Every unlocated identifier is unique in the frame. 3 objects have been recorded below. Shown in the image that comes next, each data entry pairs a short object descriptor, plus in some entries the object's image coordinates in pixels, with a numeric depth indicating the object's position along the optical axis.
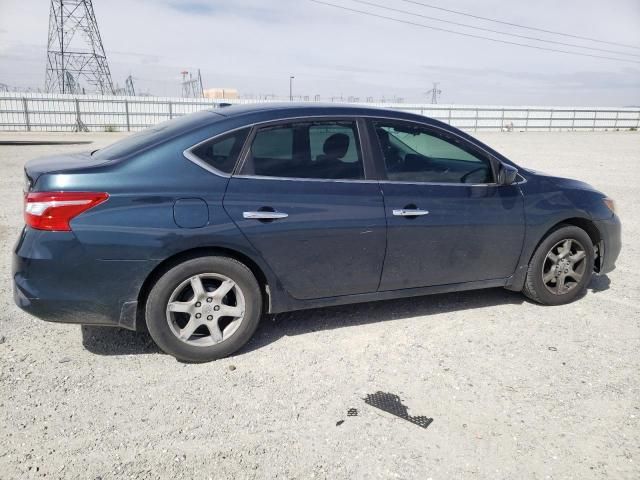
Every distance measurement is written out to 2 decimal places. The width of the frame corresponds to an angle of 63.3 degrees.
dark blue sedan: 3.10
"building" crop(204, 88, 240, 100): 39.56
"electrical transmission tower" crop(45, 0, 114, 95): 43.28
